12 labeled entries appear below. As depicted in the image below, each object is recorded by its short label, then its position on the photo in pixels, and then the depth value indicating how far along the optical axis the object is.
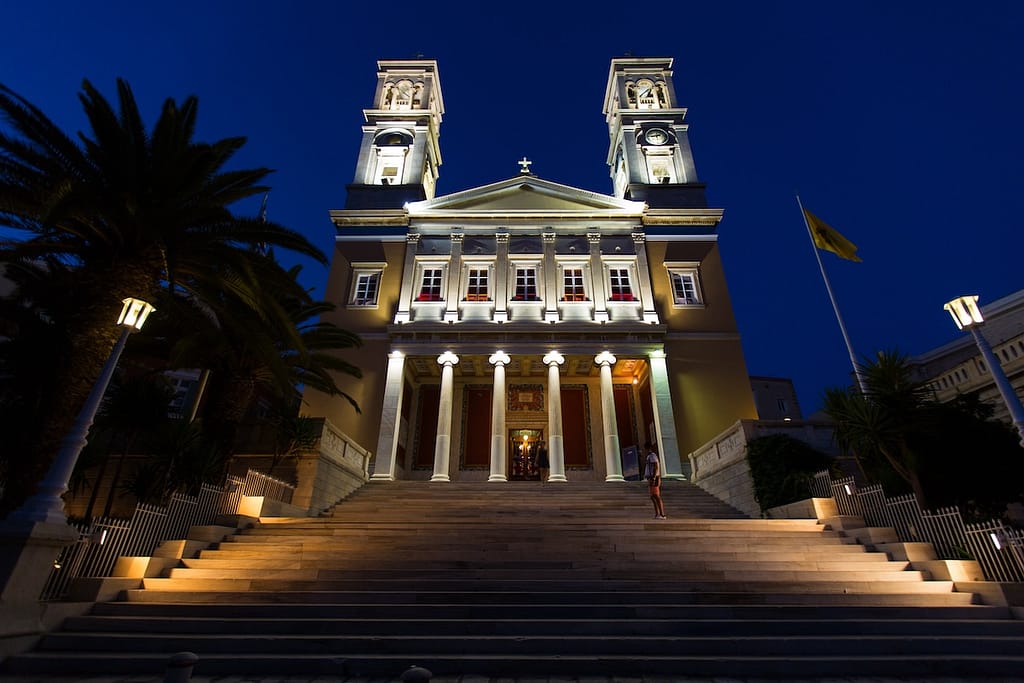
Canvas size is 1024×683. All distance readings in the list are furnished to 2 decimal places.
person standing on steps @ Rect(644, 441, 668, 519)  10.56
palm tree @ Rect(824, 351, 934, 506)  8.98
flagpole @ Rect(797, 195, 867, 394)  10.49
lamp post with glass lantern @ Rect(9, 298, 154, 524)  5.49
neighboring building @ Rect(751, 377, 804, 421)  35.59
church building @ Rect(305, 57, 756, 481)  18.66
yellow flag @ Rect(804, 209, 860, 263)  16.09
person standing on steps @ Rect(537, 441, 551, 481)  18.92
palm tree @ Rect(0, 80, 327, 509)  7.64
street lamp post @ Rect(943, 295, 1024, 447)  6.83
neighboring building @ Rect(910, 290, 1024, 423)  13.08
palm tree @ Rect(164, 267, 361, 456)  9.88
